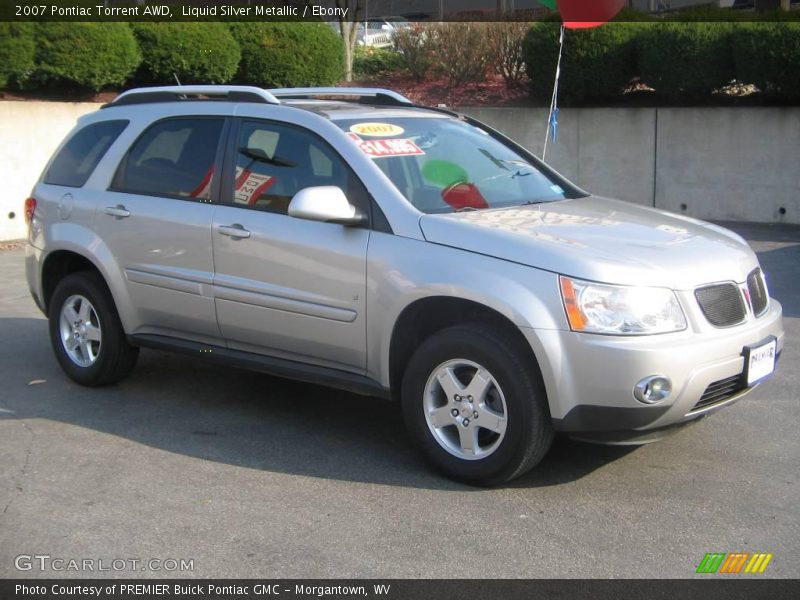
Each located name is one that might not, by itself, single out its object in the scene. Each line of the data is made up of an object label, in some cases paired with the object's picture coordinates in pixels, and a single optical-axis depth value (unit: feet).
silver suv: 14.47
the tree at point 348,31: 59.92
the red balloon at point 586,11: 44.33
